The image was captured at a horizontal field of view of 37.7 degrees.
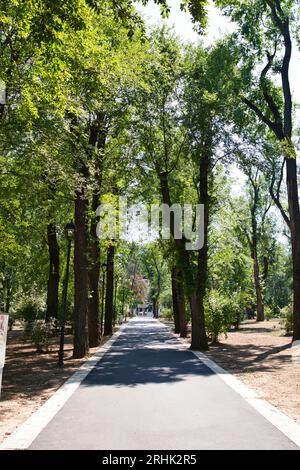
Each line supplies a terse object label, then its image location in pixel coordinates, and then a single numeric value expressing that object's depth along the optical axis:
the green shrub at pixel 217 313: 20.72
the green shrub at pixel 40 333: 17.09
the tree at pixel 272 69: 20.89
